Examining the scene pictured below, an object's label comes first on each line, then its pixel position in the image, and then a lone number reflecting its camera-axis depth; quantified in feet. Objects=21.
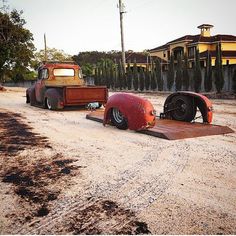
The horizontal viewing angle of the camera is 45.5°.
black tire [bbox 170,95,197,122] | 23.73
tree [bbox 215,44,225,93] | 64.69
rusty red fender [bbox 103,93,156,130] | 20.22
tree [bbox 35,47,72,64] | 309.38
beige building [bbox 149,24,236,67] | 124.36
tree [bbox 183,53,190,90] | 74.08
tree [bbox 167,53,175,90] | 79.83
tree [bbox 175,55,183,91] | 75.82
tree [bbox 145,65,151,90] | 91.02
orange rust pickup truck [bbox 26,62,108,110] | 37.18
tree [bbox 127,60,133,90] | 101.96
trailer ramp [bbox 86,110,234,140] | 19.36
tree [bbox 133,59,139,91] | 96.78
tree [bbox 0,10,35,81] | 115.34
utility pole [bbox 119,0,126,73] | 111.98
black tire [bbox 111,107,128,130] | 22.40
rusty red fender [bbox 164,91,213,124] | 22.38
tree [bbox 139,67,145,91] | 94.22
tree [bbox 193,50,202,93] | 70.74
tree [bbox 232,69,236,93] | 60.50
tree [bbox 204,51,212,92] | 68.18
